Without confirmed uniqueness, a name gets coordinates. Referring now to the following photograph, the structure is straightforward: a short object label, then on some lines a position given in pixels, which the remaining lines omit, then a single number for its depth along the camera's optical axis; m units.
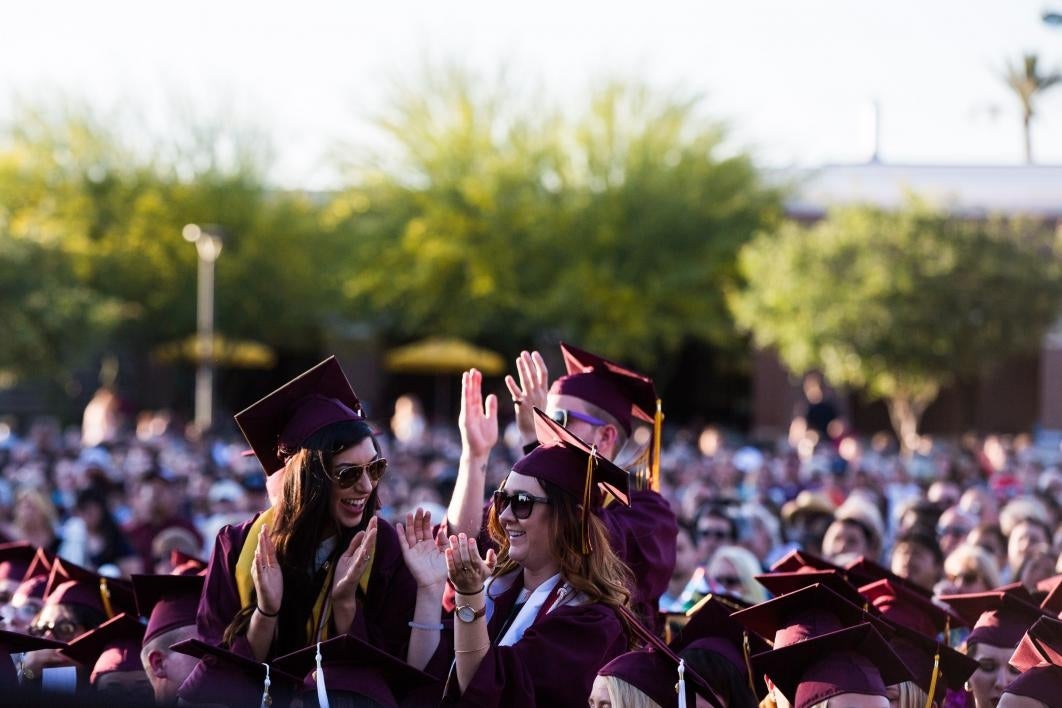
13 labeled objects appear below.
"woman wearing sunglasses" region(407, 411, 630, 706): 9.11
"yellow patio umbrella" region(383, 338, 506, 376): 67.62
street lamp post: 55.92
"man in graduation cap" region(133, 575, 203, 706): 11.22
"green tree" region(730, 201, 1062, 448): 55.86
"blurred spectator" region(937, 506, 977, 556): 19.89
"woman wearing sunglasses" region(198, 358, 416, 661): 9.96
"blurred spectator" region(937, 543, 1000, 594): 15.80
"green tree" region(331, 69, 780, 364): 67.18
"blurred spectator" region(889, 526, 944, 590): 16.88
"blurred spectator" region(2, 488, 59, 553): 21.91
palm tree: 107.12
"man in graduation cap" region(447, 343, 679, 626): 11.24
